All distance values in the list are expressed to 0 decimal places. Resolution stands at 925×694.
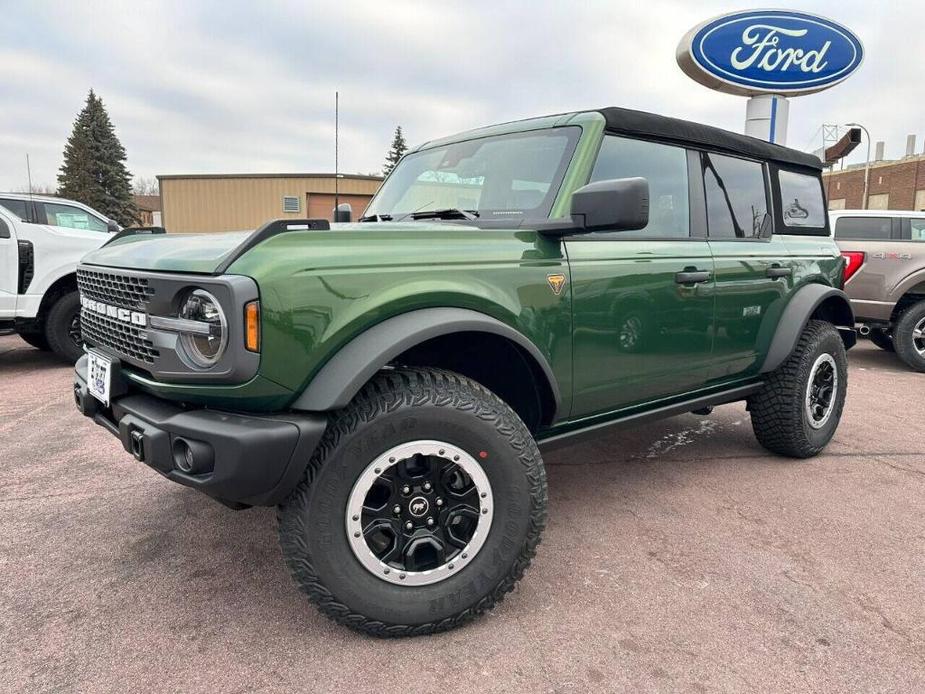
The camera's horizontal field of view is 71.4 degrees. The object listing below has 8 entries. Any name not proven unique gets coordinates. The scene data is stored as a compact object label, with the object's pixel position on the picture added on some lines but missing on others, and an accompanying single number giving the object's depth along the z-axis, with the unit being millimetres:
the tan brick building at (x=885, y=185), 34281
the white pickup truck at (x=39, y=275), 6289
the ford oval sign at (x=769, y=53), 9562
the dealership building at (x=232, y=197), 23531
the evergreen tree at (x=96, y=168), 36375
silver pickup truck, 7152
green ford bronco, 1848
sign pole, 10102
